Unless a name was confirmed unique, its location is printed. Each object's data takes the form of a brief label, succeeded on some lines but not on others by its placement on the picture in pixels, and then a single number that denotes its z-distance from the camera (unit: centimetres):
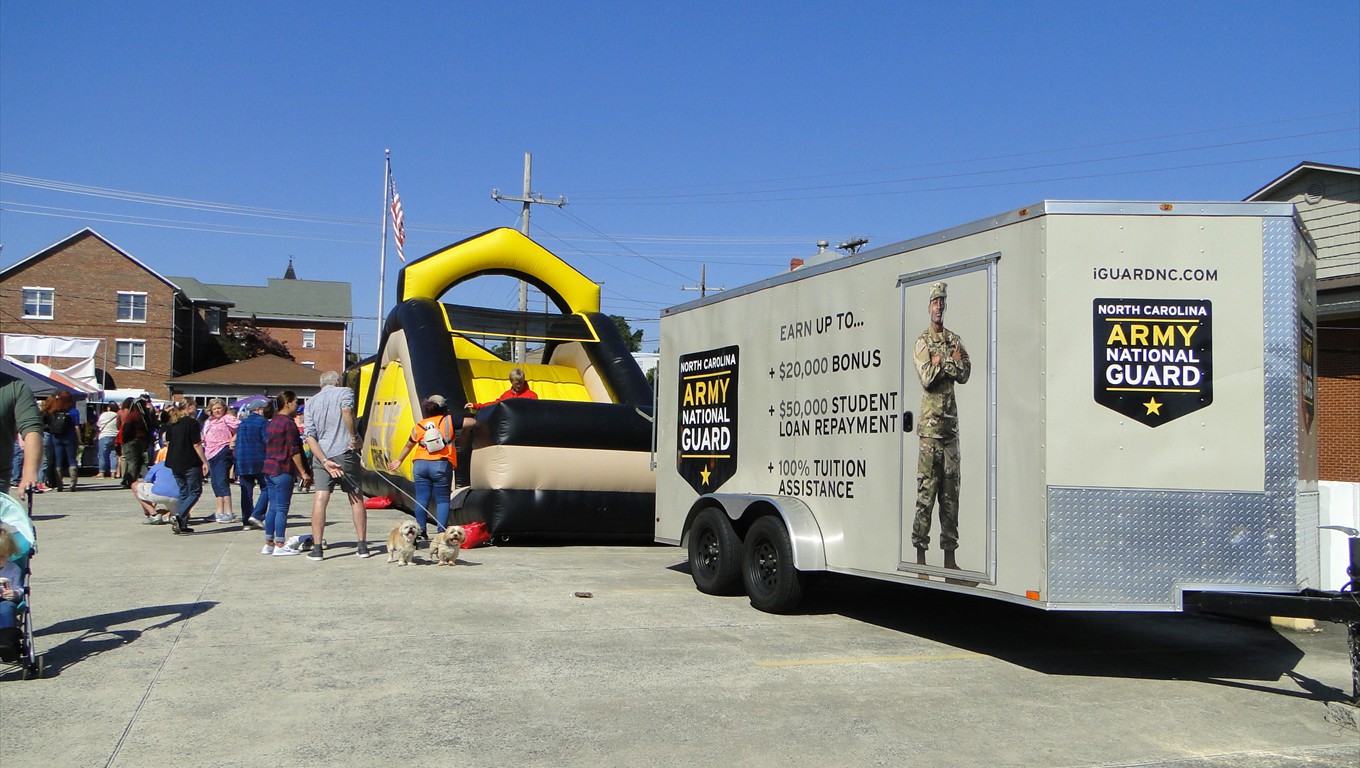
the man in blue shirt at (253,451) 1205
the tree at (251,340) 6031
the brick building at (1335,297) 1314
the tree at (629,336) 7706
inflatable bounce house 1172
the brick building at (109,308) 4894
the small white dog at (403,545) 980
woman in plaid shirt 1028
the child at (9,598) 531
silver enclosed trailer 590
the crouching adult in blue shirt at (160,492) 1218
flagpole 3331
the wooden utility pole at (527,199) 3644
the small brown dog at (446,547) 980
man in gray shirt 996
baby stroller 543
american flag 3203
